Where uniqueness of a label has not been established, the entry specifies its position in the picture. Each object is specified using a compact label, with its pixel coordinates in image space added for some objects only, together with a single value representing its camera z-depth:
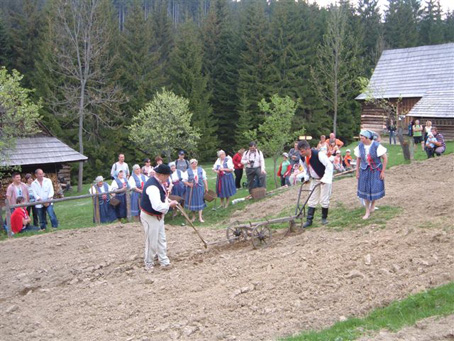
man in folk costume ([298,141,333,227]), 9.79
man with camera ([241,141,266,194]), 15.53
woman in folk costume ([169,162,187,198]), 14.44
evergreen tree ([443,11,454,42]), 61.26
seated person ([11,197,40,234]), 12.97
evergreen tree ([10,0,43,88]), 43.72
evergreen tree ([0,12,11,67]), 43.00
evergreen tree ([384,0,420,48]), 56.34
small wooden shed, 23.64
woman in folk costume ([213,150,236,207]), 15.10
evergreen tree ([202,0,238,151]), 44.25
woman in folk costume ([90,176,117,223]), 14.09
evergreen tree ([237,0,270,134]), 41.50
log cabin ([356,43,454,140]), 27.88
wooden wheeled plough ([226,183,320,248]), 9.20
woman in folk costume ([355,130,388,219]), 9.95
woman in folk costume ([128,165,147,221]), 14.06
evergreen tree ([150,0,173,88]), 51.97
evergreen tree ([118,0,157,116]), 40.09
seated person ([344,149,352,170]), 17.91
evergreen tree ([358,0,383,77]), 53.82
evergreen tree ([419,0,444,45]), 59.25
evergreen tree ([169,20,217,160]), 40.03
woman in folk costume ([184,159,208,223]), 14.13
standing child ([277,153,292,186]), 17.66
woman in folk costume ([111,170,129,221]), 14.16
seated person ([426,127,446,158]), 17.86
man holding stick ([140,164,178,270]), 8.61
